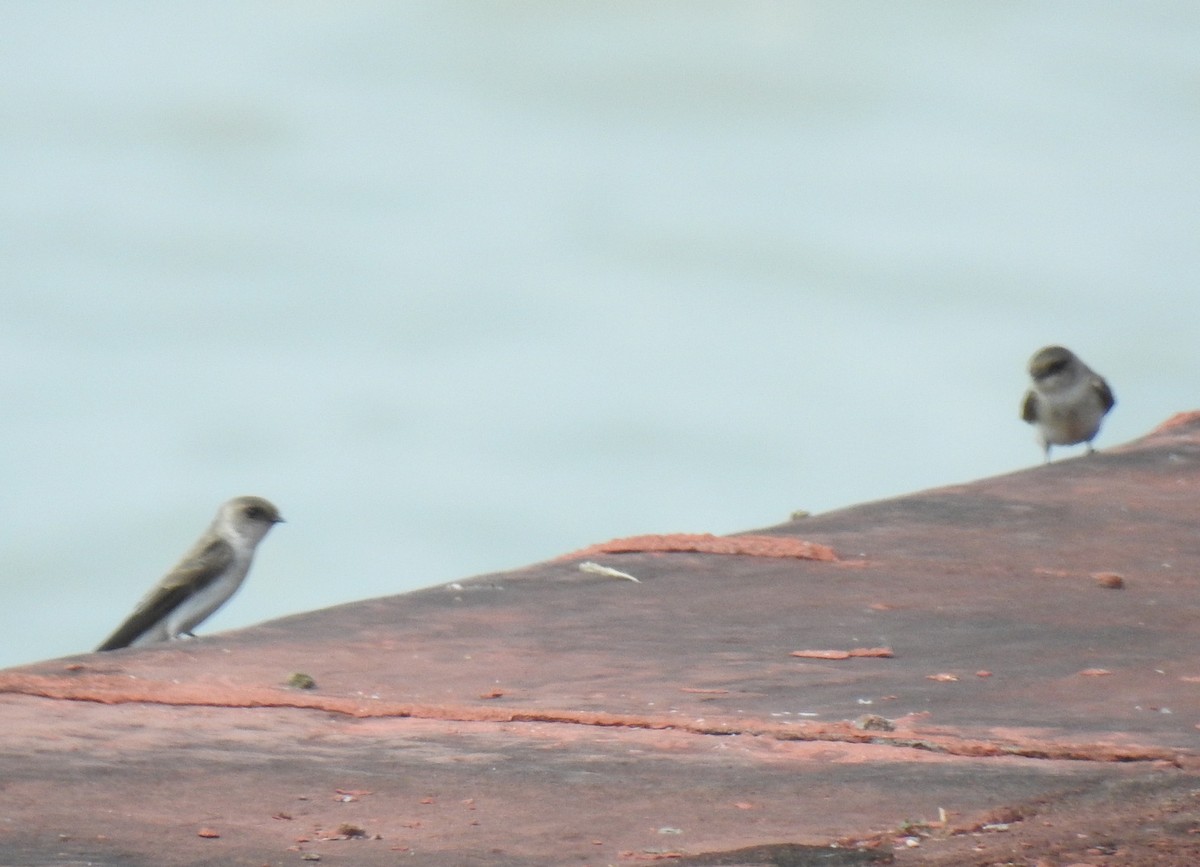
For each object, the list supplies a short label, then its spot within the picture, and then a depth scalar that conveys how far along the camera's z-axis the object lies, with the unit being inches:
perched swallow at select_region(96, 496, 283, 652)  672.4
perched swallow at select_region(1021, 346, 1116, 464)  883.4
